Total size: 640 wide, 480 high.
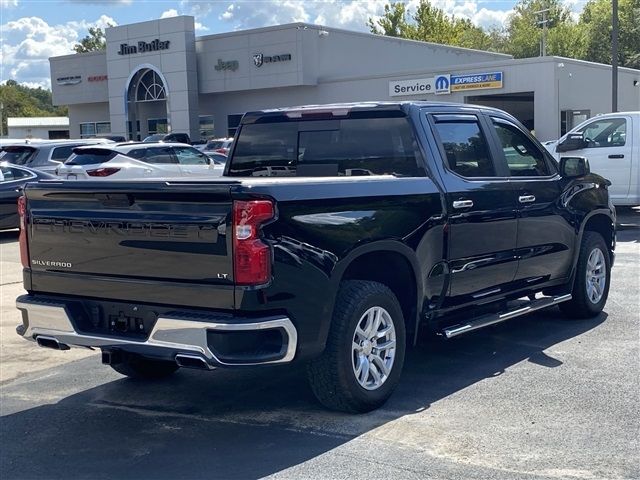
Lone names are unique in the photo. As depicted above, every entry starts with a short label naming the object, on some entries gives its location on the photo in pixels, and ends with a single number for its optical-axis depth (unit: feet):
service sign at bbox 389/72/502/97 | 111.86
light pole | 91.45
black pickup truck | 15.62
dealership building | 111.96
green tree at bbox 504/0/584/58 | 247.50
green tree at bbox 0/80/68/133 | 381.60
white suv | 56.90
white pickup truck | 48.03
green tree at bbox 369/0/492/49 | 228.43
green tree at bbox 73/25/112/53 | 390.21
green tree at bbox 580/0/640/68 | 205.52
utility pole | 220.88
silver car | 61.87
